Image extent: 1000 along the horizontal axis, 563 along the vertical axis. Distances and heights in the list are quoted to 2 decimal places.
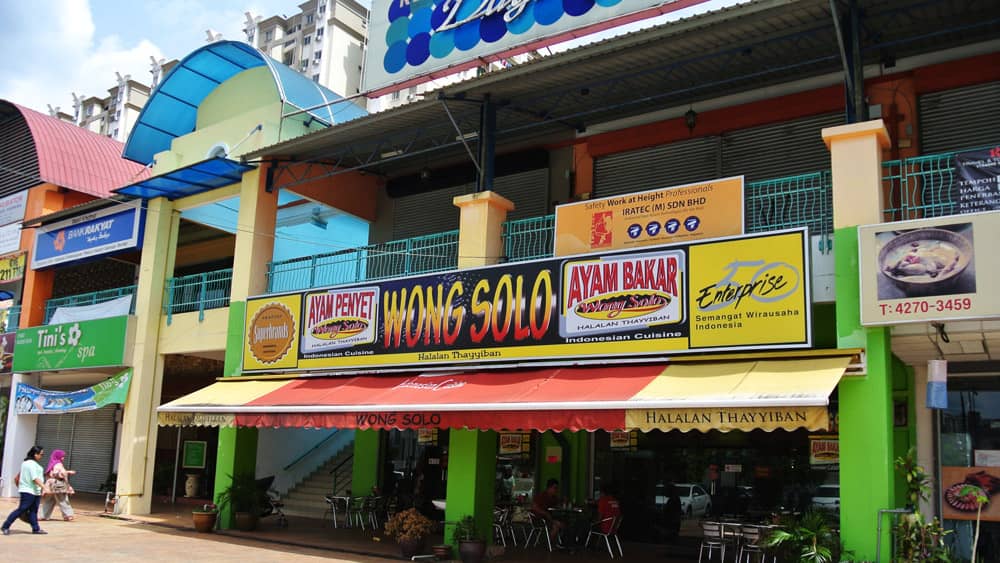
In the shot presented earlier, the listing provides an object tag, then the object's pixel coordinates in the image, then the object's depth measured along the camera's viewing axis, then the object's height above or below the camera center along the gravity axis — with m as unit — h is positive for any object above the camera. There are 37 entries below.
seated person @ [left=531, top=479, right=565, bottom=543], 13.67 -1.06
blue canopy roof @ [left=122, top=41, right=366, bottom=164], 17.77 +7.05
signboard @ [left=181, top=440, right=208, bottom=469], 22.92 -0.86
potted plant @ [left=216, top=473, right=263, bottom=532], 15.27 -1.36
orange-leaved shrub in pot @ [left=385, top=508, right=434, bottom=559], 12.47 -1.44
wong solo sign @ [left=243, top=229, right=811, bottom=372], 10.28 +1.76
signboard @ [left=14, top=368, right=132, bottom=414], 18.05 +0.41
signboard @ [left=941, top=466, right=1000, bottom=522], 11.16 -0.44
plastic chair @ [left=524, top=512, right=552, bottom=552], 13.80 -1.41
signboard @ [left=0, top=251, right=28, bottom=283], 22.28 +3.81
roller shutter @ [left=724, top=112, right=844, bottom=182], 12.72 +4.49
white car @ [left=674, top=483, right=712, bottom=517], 14.05 -0.89
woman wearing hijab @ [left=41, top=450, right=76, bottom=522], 15.73 -1.30
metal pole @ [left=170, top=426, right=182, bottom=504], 21.41 -1.59
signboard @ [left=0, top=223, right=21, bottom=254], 22.66 +4.60
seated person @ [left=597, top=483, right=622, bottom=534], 13.13 -1.04
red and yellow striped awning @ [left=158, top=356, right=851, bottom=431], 9.17 +0.46
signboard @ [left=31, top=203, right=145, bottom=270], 19.06 +4.19
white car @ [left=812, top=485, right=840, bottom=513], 12.84 -0.70
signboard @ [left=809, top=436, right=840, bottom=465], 12.88 +0.00
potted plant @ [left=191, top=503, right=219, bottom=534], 15.02 -1.66
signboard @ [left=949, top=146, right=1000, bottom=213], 9.48 +3.04
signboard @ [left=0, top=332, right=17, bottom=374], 21.81 +1.53
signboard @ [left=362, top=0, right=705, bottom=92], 12.78 +6.42
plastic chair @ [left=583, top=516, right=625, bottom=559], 13.13 -1.34
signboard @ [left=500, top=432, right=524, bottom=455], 16.21 -0.13
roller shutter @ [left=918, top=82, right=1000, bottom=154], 11.49 +4.52
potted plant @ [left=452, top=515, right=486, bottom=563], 11.83 -1.45
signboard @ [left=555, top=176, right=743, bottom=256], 11.14 +3.03
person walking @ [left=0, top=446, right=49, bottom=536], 13.51 -1.19
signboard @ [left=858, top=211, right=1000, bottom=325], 9.02 +1.97
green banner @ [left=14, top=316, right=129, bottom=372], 18.41 +1.60
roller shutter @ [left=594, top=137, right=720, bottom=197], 13.78 +4.50
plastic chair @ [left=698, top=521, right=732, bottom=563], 11.64 -1.20
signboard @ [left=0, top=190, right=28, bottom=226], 22.75 +5.44
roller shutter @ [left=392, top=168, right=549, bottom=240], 15.76 +4.42
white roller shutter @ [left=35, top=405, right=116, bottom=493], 24.23 -0.73
